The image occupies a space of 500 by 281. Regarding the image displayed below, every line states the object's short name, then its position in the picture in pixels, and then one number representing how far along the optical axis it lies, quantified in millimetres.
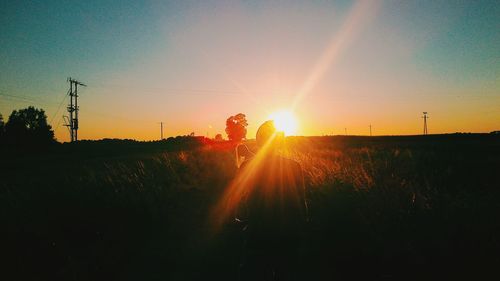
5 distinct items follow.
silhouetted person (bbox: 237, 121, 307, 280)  2822
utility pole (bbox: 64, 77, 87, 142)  43594
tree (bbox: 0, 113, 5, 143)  55188
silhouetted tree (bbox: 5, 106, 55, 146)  55312
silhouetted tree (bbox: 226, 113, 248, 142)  107688
